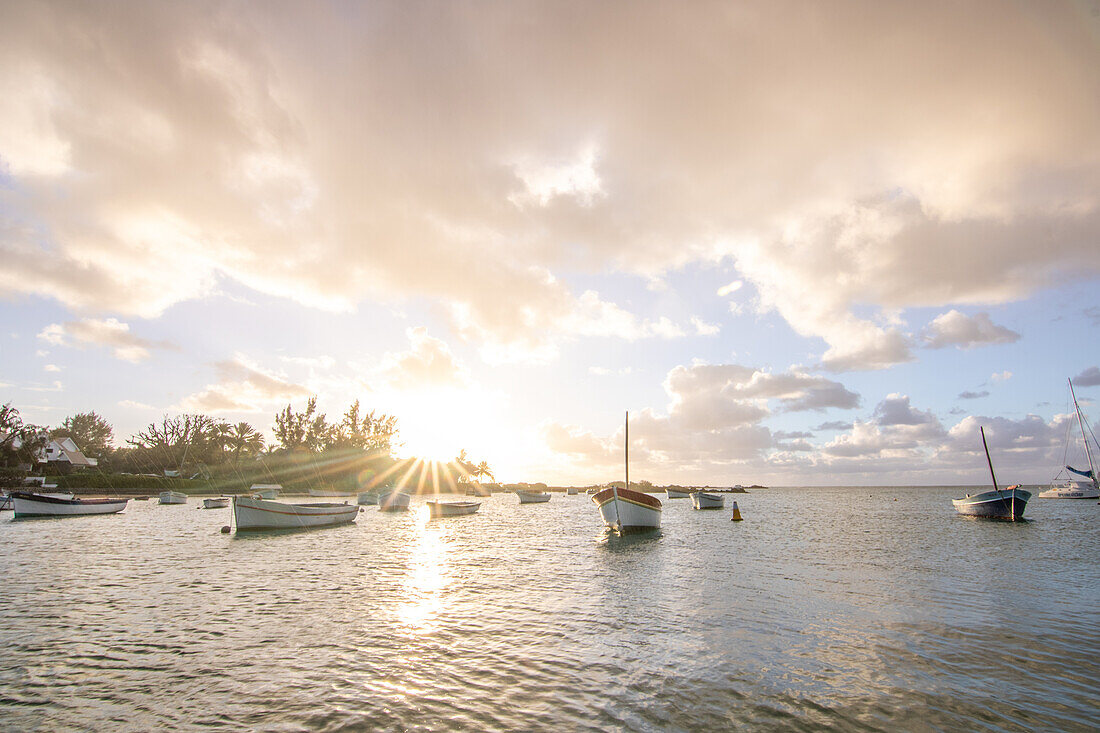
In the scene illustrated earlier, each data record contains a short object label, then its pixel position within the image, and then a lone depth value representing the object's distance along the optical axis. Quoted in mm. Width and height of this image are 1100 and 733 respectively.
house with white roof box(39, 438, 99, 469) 91562
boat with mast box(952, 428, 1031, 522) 48344
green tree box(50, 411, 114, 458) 131125
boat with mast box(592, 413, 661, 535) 36531
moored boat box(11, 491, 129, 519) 42719
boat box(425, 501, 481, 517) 59397
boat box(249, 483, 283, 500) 79625
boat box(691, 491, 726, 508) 79869
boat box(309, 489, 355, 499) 101938
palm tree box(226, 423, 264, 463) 121688
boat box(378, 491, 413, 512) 68562
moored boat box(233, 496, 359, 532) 35906
